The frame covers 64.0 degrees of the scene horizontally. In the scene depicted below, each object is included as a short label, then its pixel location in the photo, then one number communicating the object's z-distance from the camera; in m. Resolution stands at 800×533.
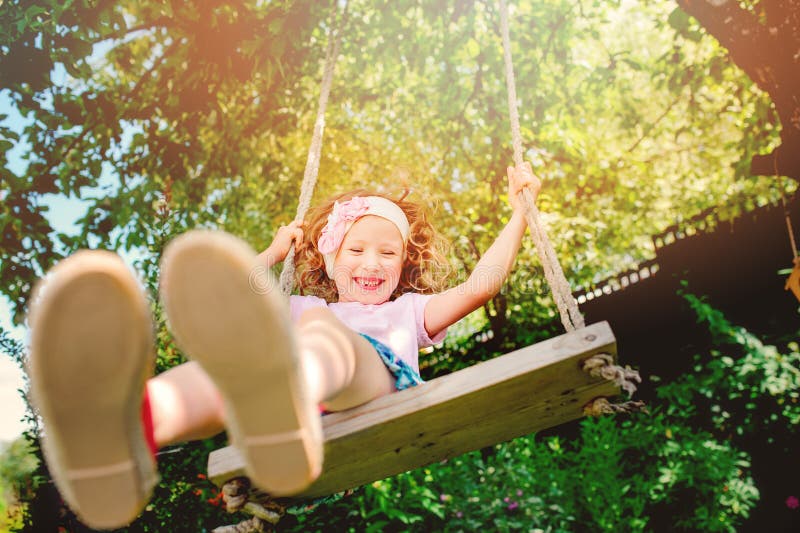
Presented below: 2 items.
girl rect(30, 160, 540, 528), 1.05
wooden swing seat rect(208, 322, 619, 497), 1.52
